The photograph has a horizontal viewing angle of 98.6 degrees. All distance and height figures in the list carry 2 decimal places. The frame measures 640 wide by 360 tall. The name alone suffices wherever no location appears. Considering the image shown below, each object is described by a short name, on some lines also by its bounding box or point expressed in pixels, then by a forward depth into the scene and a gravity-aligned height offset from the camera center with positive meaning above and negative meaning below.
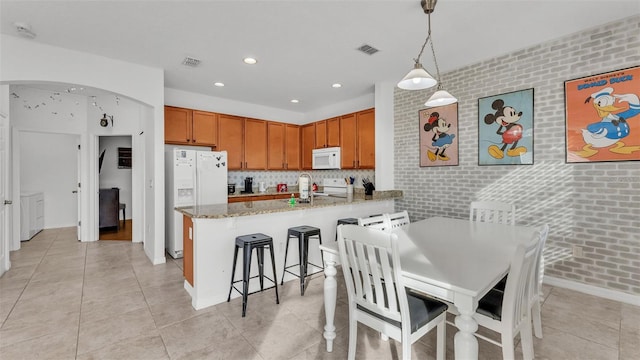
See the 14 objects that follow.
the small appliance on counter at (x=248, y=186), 5.34 -0.14
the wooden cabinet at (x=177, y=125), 4.44 +0.89
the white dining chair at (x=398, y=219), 2.58 -0.40
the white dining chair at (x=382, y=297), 1.45 -0.70
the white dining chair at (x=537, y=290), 1.67 -0.76
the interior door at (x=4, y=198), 3.40 -0.23
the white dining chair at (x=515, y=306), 1.38 -0.75
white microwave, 5.17 +0.40
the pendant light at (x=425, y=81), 2.07 +0.75
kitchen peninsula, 2.61 -0.56
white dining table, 1.32 -0.50
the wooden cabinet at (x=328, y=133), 5.24 +0.90
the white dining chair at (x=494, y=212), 2.76 -0.36
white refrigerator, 4.01 -0.06
